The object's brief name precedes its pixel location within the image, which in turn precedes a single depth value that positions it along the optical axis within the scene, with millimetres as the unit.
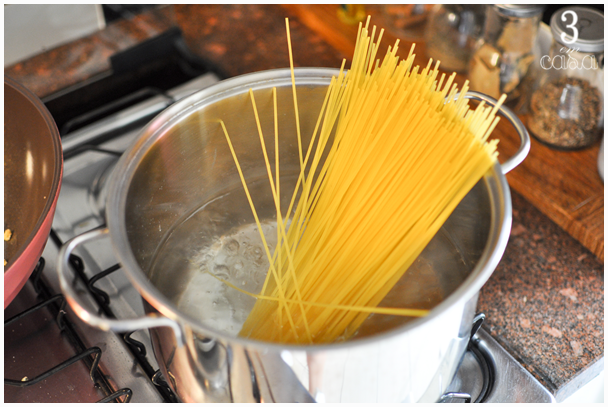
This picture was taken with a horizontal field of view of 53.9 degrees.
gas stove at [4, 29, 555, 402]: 616
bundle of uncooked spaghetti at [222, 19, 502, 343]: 521
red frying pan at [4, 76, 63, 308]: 613
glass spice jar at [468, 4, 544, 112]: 806
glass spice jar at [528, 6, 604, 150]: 720
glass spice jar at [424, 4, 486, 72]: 885
